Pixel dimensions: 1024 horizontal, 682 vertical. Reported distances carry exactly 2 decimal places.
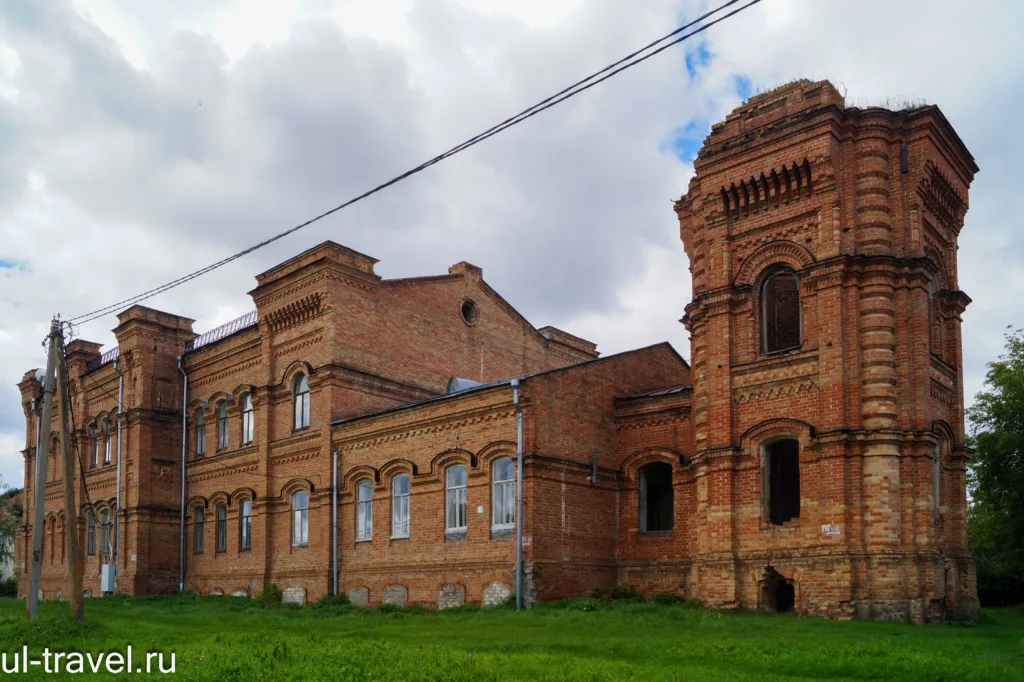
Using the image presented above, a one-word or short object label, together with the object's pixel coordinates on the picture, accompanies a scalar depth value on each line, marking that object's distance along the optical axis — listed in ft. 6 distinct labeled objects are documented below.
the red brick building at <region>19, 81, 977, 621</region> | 67.36
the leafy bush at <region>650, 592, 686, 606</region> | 76.15
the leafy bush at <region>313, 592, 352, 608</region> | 91.25
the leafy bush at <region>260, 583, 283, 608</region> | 97.07
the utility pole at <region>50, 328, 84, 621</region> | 66.80
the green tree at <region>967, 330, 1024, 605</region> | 113.39
